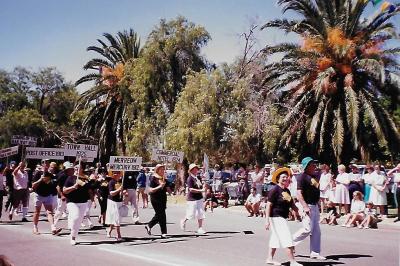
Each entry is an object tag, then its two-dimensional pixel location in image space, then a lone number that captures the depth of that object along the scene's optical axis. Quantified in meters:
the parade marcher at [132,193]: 15.41
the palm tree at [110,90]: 35.19
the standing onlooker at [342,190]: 16.77
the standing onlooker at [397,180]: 15.71
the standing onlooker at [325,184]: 17.45
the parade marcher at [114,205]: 11.70
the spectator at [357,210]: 15.14
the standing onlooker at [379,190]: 16.30
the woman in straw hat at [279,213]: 8.41
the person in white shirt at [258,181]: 19.45
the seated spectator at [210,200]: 20.73
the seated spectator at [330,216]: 15.92
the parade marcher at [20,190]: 15.93
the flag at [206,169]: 23.03
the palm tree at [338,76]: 21.33
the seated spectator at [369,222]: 14.94
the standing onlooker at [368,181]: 16.78
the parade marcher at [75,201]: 11.16
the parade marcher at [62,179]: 12.01
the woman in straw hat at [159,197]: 11.86
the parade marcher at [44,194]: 12.96
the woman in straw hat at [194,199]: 12.97
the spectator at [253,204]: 18.41
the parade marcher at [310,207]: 9.24
